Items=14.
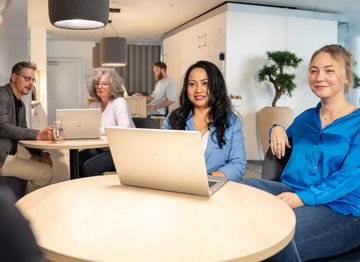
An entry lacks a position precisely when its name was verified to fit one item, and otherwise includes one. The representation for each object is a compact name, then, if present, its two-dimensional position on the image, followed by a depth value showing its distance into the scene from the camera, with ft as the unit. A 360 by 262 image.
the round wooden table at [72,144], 9.23
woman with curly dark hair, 7.04
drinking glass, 9.67
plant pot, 20.72
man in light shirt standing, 23.72
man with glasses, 10.10
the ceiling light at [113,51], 21.12
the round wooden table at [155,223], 3.10
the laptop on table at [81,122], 10.11
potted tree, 20.76
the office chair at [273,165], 6.72
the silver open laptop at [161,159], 4.32
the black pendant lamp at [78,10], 7.59
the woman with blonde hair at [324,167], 4.98
